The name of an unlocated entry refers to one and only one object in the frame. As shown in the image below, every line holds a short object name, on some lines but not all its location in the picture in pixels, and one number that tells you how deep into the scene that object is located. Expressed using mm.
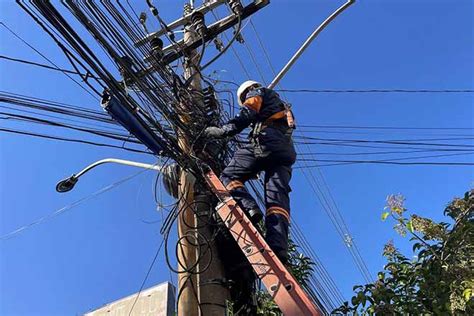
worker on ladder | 3393
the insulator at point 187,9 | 6133
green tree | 3561
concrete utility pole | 3086
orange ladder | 2568
